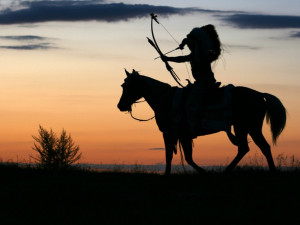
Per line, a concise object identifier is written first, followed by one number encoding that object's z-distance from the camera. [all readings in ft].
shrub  62.95
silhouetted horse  45.73
